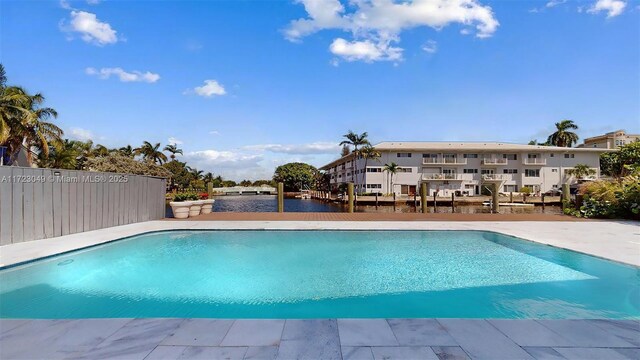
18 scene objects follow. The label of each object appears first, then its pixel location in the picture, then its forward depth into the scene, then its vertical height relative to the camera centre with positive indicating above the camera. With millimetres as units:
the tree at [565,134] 58188 +9127
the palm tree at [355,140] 47562 +6651
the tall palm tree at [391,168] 47325 +2500
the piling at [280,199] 17703 -771
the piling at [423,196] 18844 -656
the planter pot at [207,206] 15645 -1010
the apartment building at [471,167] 48938 +2733
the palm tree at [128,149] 57744 +6675
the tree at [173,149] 65631 +7460
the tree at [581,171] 48562 +2022
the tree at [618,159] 35719 +3450
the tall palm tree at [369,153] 47047 +4726
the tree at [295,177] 85812 +2315
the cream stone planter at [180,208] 13859 -971
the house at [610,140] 63750 +9103
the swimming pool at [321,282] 4582 -1756
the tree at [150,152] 58312 +6286
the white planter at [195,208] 14560 -1006
